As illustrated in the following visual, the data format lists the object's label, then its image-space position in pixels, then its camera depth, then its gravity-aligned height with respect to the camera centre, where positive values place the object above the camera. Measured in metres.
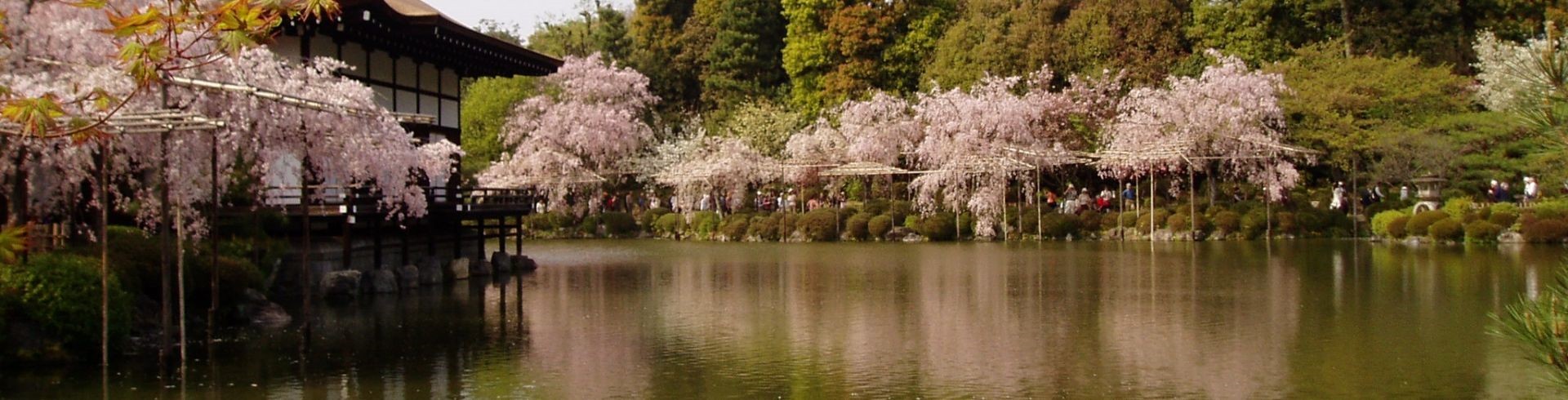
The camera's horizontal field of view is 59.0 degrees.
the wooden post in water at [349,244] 23.04 -0.15
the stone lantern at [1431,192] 36.41 +0.49
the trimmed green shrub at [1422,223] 33.84 -0.29
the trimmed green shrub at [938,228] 41.34 -0.17
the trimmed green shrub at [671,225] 46.78 +0.09
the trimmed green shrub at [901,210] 43.03 +0.40
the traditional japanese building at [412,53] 24.41 +3.63
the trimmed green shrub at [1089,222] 40.19 -0.11
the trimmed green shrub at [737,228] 44.50 -0.04
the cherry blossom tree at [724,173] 46.91 +1.85
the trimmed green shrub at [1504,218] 32.56 -0.22
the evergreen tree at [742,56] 55.66 +6.95
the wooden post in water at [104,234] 13.78 +0.07
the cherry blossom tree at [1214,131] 39.19 +2.51
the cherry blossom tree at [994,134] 41.94 +2.78
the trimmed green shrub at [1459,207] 34.37 +0.06
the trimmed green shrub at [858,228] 42.41 -0.12
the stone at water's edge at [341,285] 22.91 -0.82
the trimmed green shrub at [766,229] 43.81 -0.09
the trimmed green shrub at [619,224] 47.94 +0.16
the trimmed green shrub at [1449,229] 33.06 -0.47
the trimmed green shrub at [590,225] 48.44 +0.16
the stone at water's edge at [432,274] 26.47 -0.78
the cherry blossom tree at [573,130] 49.59 +3.64
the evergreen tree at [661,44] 57.97 +7.93
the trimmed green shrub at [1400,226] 34.41 -0.37
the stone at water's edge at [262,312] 19.14 -1.04
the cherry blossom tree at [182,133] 15.63 +1.51
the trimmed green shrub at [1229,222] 38.00 -0.19
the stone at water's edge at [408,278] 25.52 -0.80
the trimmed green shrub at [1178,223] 38.28 -0.18
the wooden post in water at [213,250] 15.71 -0.14
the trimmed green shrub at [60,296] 14.22 -0.55
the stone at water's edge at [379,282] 24.36 -0.84
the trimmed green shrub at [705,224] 45.47 +0.11
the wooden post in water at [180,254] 14.56 -0.16
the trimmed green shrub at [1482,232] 32.38 -0.53
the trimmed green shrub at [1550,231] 31.47 -0.53
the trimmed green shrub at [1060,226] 40.19 -0.21
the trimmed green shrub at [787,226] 43.72 -0.03
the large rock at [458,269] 27.95 -0.75
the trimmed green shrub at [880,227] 42.12 -0.11
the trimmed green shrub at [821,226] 42.81 -0.04
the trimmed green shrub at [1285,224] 37.66 -0.27
